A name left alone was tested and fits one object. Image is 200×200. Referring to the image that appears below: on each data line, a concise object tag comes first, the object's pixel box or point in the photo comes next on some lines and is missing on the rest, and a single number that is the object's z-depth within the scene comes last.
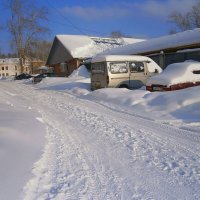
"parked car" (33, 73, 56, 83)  34.09
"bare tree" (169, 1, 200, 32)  58.65
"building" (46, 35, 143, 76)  39.31
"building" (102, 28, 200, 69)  21.77
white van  15.93
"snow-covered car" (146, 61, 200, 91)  12.75
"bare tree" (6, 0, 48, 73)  51.78
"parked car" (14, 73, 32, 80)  49.59
